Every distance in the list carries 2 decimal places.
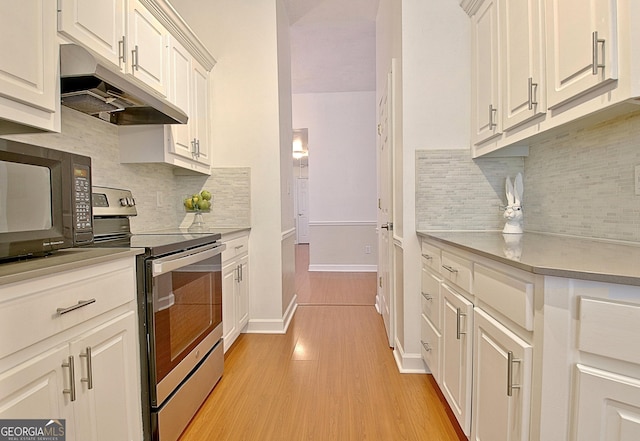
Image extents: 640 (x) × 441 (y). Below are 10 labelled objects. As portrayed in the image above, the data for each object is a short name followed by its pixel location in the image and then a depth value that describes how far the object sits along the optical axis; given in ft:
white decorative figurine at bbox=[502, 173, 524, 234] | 6.49
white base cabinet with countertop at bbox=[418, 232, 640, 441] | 2.69
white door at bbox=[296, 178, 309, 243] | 35.17
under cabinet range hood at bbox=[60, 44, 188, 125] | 4.40
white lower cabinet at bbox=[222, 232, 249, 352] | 8.24
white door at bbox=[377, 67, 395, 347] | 8.93
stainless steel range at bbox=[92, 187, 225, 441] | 4.70
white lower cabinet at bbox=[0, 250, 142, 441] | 2.96
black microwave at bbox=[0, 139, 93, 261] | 3.34
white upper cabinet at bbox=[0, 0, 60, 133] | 3.67
